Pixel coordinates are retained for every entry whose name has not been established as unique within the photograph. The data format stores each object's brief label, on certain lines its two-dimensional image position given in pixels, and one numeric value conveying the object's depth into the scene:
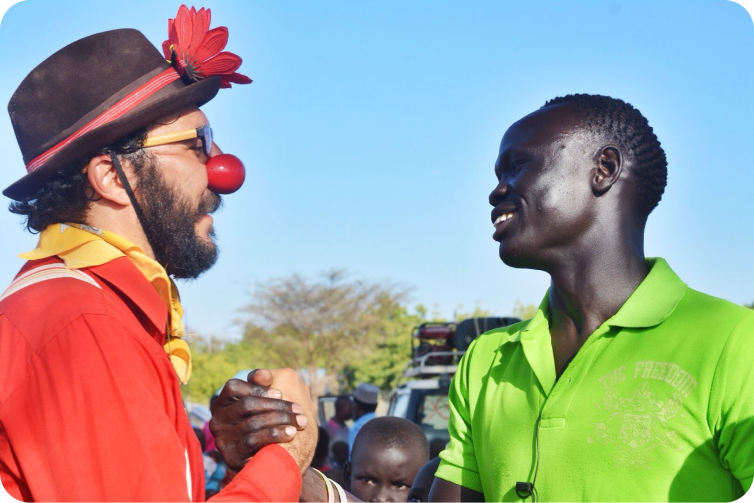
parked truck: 8.02
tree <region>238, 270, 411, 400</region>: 39.66
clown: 1.66
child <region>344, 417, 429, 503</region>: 4.57
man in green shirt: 1.97
